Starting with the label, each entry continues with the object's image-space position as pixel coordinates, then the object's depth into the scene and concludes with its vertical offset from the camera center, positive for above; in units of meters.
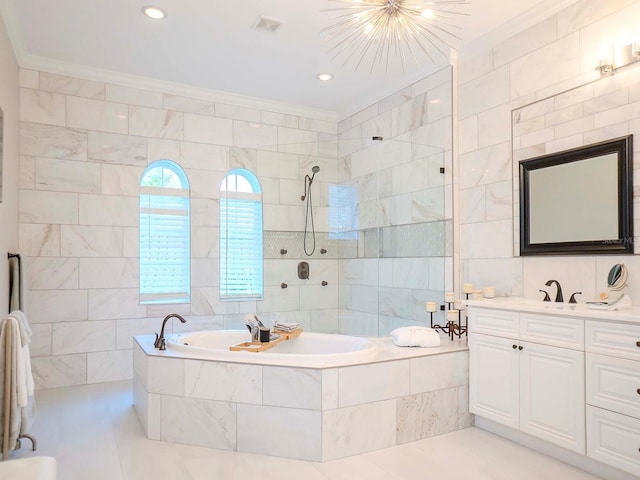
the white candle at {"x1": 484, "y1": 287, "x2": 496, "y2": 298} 3.35 -0.28
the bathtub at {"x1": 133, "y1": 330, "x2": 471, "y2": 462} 2.71 -0.90
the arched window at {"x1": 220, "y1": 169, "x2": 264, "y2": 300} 4.00 +0.17
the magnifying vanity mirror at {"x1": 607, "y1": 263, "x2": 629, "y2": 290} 2.62 -0.13
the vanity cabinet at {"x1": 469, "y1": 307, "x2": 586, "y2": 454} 2.54 -0.72
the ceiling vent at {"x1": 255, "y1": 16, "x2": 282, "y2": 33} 3.41 +1.71
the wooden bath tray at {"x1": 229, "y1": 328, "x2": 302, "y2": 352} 3.09 -0.64
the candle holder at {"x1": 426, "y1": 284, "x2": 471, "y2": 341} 3.55 -0.52
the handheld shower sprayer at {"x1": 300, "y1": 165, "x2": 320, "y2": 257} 3.97 +0.41
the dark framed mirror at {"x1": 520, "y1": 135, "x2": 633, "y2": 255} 2.68 +0.33
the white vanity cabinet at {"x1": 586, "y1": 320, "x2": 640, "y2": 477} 2.25 -0.71
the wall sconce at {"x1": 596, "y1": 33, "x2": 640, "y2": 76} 2.63 +1.15
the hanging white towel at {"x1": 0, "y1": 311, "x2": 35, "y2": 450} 2.52 -0.67
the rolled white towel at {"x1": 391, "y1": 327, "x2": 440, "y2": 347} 3.28 -0.60
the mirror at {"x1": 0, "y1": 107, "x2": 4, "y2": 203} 3.17 +0.81
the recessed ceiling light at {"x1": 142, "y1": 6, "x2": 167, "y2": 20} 3.28 +1.71
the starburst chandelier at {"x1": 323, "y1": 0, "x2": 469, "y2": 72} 2.46 +1.70
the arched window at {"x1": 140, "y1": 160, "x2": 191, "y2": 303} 4.61 +0.18
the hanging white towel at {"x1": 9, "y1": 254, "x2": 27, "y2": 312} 3.40 -0.23
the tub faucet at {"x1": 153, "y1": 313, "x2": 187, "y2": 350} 3.19 -0.62
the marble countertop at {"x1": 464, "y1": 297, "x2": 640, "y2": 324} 2.33 -0.32
